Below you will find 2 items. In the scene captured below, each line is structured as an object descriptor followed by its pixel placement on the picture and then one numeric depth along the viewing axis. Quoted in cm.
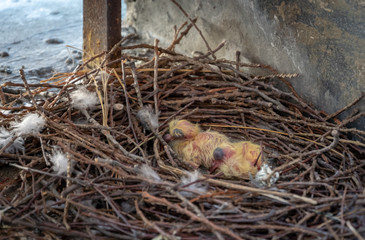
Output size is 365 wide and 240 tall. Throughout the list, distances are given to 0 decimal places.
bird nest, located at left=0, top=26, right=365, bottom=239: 188
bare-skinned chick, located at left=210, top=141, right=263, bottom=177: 242
